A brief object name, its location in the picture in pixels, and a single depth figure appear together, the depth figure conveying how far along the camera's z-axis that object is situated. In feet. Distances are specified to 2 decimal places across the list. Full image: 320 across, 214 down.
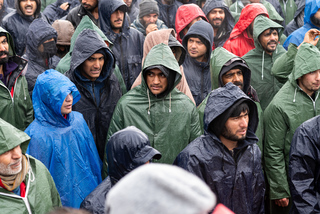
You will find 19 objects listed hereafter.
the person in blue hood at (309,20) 25.61
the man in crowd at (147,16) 27.68
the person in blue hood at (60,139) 15.29
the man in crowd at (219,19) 28.40
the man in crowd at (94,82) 18.86
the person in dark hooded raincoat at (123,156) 11.80
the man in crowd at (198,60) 21.72
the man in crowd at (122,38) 23.22
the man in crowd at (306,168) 14.39
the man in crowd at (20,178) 11.91
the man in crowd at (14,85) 18.99
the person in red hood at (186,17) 26.94
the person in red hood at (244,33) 25.63
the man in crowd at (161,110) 17.08
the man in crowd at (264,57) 22.12
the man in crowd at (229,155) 13.80
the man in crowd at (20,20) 26.09
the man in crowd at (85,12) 25.77
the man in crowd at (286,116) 18.31
